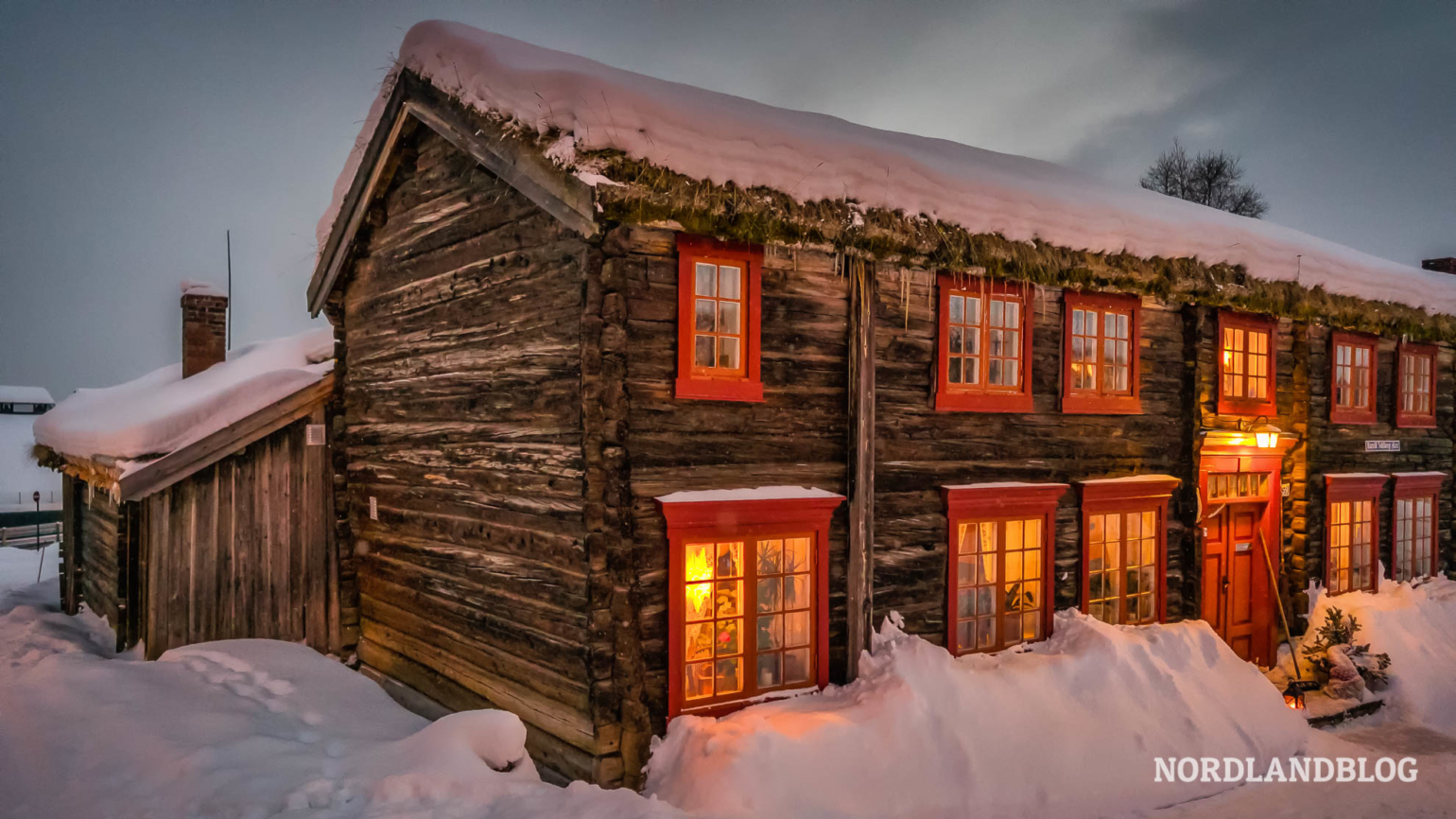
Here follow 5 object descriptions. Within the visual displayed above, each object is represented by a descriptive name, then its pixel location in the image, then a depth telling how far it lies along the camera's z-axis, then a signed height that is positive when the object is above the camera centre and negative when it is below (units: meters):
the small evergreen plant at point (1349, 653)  10.94 -3.30
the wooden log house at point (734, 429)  6.94 -0.29
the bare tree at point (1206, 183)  28.94 +8.02
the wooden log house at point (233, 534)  9.63 -1.68
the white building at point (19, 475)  36.88 -3.91
